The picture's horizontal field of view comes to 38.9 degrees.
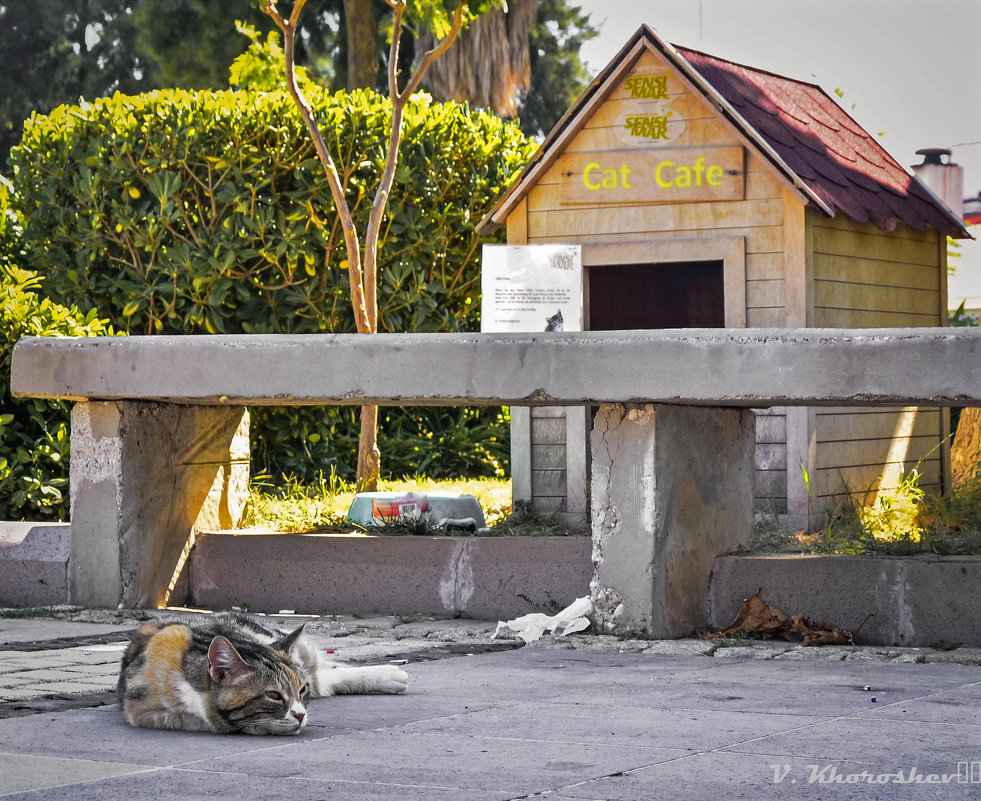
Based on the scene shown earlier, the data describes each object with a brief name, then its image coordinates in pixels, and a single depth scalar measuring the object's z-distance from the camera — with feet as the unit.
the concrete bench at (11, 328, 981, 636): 21.68
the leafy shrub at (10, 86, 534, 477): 41.34
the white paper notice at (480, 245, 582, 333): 33.86
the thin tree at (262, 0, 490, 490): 36.88
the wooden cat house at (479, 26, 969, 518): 32.17
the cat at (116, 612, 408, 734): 15.43
